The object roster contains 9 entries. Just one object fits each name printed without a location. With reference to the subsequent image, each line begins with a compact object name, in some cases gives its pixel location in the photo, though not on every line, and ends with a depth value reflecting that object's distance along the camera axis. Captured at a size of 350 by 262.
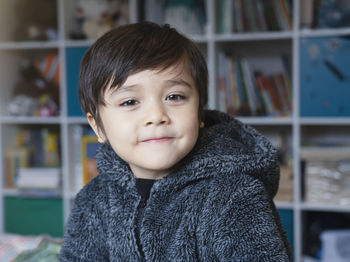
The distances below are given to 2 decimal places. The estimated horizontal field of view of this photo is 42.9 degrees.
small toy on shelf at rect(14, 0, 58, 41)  2.67
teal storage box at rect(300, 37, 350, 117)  2.08
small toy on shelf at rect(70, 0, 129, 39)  2.44
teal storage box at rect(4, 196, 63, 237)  2.55
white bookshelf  2.14
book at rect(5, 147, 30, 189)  2.63
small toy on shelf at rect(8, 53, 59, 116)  2.55
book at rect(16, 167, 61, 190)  2.54
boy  0.78
